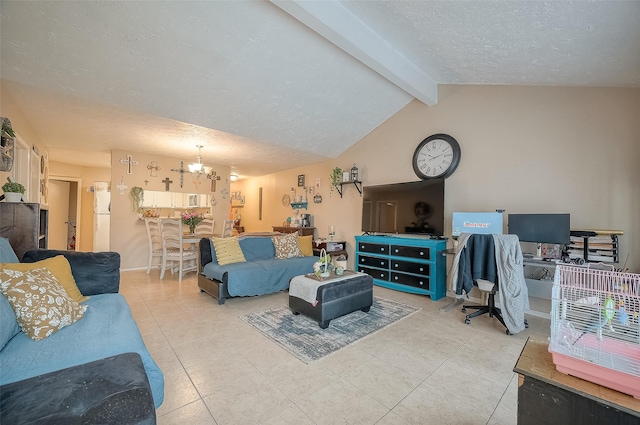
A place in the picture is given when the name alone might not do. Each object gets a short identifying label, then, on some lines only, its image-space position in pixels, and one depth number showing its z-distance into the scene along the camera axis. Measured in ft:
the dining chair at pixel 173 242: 14.84
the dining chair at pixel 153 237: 15.56
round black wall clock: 12.60
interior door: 21.76
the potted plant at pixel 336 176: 17.74
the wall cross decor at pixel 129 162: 17.56
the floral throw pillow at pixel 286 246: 13.52
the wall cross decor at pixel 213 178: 21.42
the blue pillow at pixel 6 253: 5.85
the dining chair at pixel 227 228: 17.33
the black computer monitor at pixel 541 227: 8.93
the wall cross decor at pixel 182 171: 19.89
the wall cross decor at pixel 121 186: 17.36
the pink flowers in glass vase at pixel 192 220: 15.96
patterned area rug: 7.54
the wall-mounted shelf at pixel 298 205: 20.81
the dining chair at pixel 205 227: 16.76
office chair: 8.75
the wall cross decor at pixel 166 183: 19.16
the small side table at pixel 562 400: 2.64
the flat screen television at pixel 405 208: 12.75
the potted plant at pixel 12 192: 7.70
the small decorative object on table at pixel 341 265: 10.36
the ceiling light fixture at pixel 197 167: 16.08
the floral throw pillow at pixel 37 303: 4.64
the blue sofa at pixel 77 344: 3.87
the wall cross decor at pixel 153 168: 18.49
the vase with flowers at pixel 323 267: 9.68
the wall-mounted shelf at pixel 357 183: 16.78
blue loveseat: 10.99
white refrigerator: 22.11
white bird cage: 2.82
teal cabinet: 12.15
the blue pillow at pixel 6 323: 4.21
